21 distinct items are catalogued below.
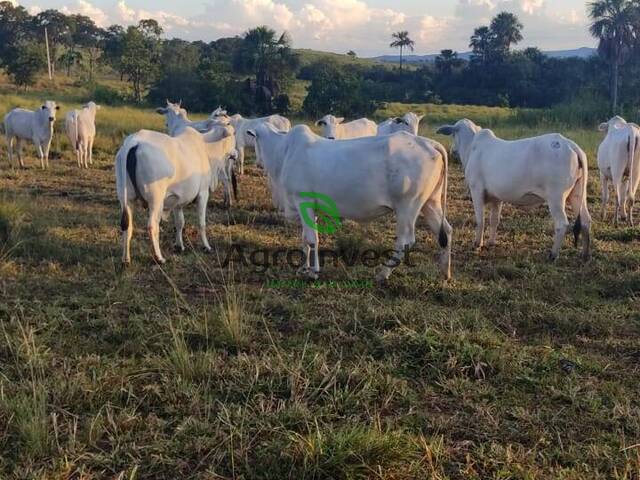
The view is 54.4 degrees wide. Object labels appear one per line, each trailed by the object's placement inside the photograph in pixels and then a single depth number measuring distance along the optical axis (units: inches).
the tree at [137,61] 1658.0
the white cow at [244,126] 593.0
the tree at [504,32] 2135.8
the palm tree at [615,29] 1689.2
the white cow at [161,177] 264.4
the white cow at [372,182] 251.3
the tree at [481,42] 2106.3
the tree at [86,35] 2310.5
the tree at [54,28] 2173.2
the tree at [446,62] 2018.9
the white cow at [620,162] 365.4
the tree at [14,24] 2161.7
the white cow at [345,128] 498.0
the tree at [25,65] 1562.5
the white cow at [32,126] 583.2
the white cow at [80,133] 595.7
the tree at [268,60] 1531.7
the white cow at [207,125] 376.5
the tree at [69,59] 2130.7
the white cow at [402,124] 552.1
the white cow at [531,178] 285.1
